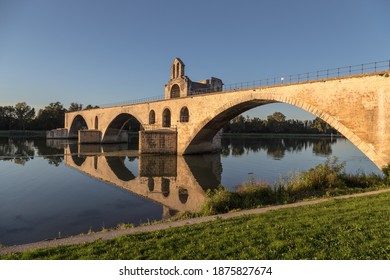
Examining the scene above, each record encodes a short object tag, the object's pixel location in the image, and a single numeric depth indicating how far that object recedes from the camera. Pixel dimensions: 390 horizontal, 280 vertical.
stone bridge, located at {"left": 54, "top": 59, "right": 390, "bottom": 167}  16.69
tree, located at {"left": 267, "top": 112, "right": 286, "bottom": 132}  104.01
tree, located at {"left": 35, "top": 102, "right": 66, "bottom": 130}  92.19
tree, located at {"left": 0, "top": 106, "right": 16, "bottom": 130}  87.69
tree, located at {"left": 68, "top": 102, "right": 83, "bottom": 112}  114.69
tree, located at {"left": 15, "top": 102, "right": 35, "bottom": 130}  90.61
